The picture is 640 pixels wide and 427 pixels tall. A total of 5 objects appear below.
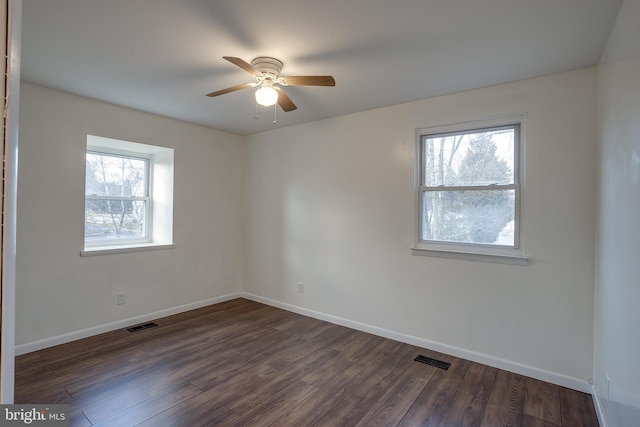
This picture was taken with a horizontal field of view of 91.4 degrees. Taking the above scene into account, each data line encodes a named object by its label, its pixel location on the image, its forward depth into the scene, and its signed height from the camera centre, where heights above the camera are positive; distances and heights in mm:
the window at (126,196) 3561 +229
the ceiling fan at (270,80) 2143 +974
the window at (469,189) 2732 +288
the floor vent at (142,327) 3467 -1276
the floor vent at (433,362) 2752 -1290
